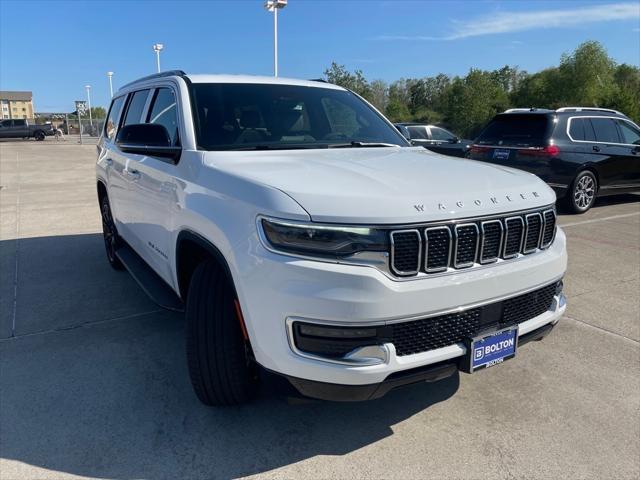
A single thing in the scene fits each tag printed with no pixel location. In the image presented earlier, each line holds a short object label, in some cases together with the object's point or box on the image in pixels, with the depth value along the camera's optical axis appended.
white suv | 2.15
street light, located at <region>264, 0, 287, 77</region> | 23.89
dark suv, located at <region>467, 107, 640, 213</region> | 8.79
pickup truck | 41.62
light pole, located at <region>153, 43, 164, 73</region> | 32.03
